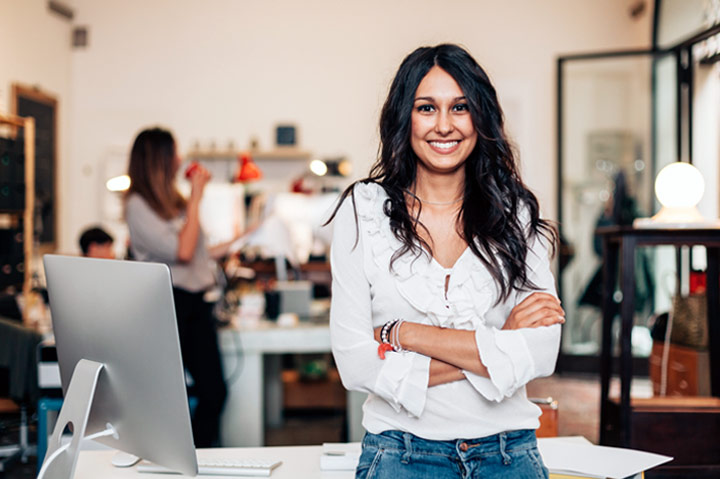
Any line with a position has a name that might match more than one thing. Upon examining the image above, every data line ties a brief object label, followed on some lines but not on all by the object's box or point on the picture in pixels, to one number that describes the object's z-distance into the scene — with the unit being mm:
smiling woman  1346
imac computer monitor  1277
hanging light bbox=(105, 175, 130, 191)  3223
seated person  4176
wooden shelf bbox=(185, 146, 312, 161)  6828
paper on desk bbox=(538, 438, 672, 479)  1557
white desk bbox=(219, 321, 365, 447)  3316
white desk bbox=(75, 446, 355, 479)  1529
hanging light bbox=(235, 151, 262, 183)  4094
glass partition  5855
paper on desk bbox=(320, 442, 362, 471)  1563
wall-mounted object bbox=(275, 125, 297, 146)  6918
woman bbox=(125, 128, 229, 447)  2973
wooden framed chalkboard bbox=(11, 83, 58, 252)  6094
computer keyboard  1524
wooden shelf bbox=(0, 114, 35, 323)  5008
